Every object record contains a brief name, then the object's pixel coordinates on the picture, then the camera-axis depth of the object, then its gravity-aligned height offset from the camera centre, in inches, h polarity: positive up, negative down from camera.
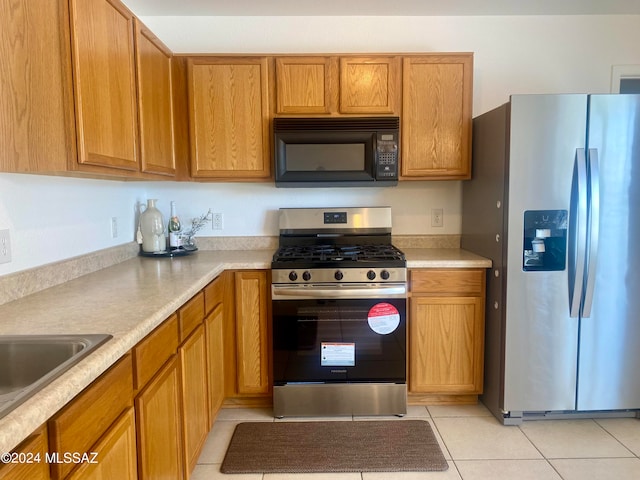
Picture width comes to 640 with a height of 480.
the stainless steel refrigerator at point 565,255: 81.5 -10.0
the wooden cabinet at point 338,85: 97.3 +29.4
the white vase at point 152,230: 100.8 -5.5
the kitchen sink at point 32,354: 42.8 -15.4
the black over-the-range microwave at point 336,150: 95.8 +13.7
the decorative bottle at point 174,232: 103.7 -6.2
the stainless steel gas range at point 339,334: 89.1 -28.3
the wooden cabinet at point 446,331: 92.9 -28.8
